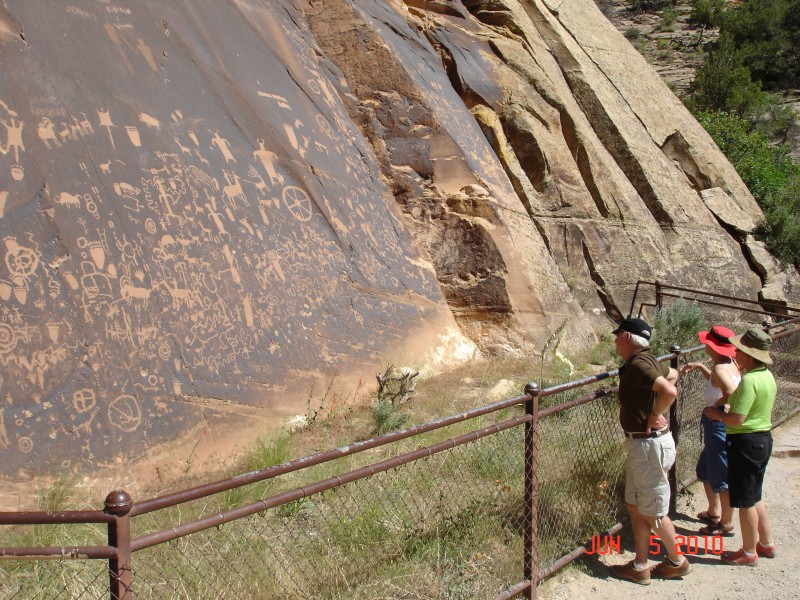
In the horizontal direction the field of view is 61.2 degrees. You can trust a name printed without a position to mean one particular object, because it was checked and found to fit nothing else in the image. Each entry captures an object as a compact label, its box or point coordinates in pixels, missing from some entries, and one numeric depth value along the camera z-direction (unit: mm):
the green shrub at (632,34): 38697
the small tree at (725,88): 27406
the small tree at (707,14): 39469
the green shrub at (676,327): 8812
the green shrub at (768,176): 13242
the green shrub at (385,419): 5688
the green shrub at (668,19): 40375
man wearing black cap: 3916
